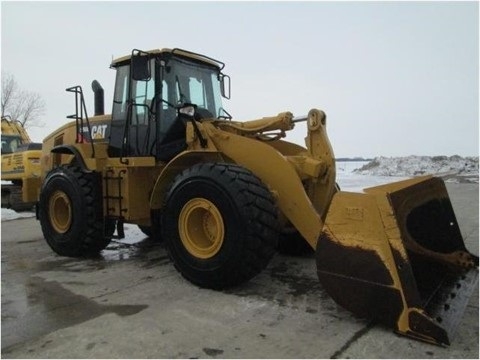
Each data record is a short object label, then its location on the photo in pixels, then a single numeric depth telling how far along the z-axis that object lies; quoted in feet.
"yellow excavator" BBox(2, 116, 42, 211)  37.70
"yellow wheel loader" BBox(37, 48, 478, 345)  10.77
